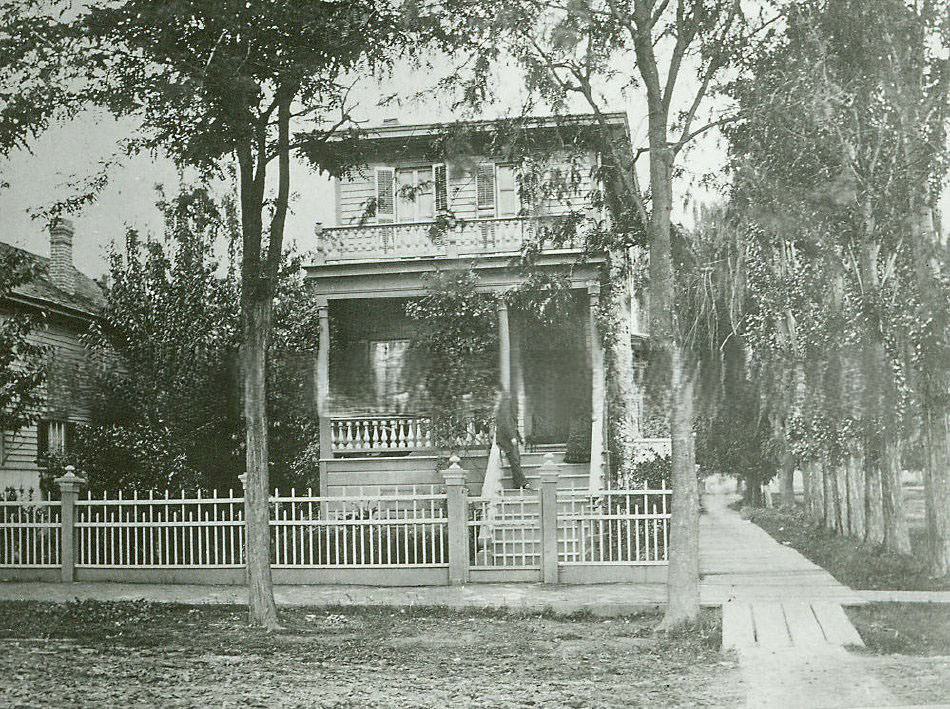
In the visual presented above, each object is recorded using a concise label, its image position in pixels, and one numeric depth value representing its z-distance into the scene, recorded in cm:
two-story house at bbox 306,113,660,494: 898
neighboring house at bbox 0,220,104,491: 859
